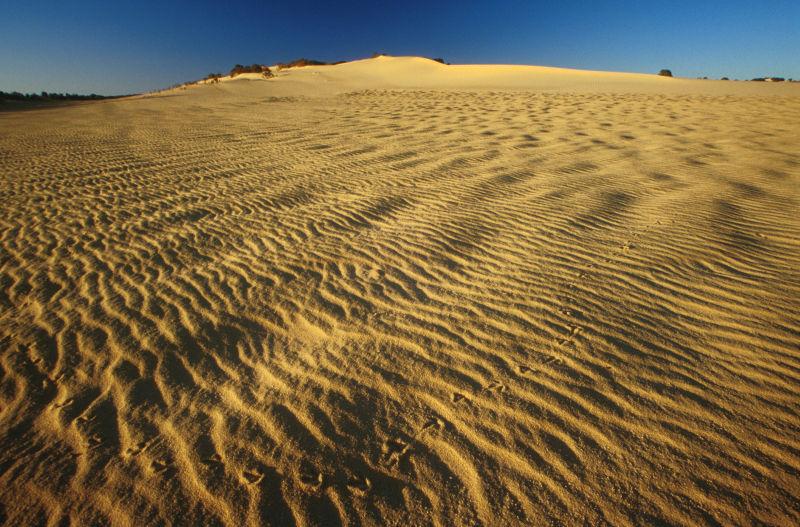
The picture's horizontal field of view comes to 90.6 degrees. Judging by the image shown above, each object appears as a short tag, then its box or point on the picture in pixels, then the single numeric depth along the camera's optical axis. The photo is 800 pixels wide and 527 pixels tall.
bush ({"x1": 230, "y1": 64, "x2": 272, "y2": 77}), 36.47
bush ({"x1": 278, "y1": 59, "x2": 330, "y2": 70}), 40.22
